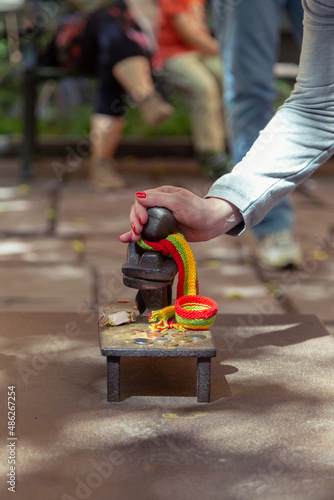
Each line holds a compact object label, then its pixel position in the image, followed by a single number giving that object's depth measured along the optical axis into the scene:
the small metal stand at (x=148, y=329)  2.65
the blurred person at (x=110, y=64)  9.64
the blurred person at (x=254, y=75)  5.90
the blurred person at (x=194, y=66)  10.04
